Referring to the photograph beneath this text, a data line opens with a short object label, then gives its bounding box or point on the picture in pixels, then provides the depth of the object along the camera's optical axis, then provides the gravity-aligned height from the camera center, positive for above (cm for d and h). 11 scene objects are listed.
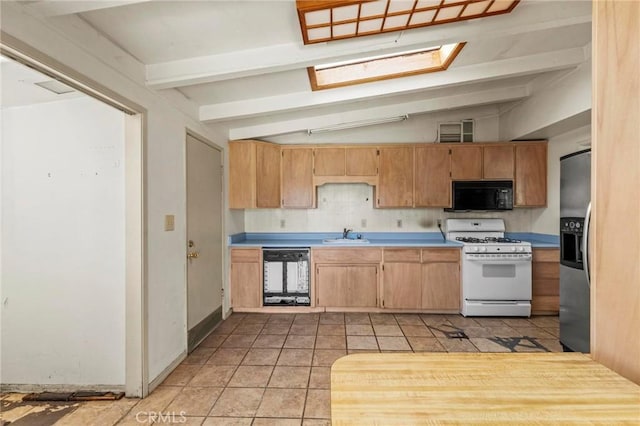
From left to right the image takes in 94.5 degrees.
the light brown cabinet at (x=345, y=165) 404 +62
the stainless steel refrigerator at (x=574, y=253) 225 -35
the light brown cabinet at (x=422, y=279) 368 -86
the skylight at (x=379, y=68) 278 +136
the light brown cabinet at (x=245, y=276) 379 -84
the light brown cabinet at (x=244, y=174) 383 +48
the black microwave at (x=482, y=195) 392 +20
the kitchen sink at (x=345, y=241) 397 -42
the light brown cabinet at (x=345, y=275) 376 -82
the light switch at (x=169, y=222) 238 -9
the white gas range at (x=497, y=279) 353 -83
